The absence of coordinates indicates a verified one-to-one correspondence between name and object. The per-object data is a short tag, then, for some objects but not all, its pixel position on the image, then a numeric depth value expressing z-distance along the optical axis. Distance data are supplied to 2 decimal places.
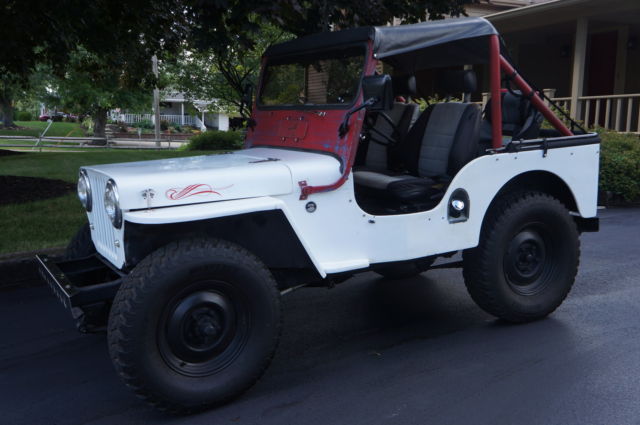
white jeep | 3.34
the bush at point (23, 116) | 57.44
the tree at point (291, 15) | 5.95
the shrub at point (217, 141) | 21.53
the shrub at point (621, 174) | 10.57
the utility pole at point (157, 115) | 28.77
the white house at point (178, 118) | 53.59
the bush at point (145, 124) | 47.56
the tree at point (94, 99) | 30.17
